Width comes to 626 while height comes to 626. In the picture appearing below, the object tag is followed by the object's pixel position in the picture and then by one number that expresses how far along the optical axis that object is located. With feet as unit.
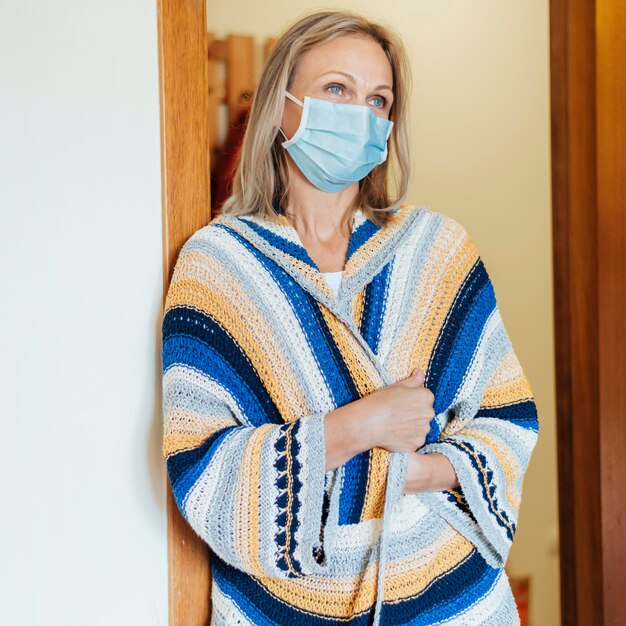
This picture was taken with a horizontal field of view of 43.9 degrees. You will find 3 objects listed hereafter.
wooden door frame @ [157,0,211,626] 3.77
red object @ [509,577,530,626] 7.71
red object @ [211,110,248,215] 6.74
